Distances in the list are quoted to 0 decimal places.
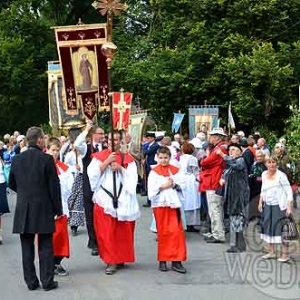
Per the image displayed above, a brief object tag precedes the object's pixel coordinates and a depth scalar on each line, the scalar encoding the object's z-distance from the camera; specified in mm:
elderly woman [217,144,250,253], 9570
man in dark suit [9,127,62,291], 7238
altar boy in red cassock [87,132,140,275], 8203
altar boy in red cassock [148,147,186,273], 8203
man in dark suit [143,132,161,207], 15008
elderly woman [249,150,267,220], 11173
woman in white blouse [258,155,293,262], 8852
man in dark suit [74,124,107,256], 9148
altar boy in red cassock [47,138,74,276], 8070
